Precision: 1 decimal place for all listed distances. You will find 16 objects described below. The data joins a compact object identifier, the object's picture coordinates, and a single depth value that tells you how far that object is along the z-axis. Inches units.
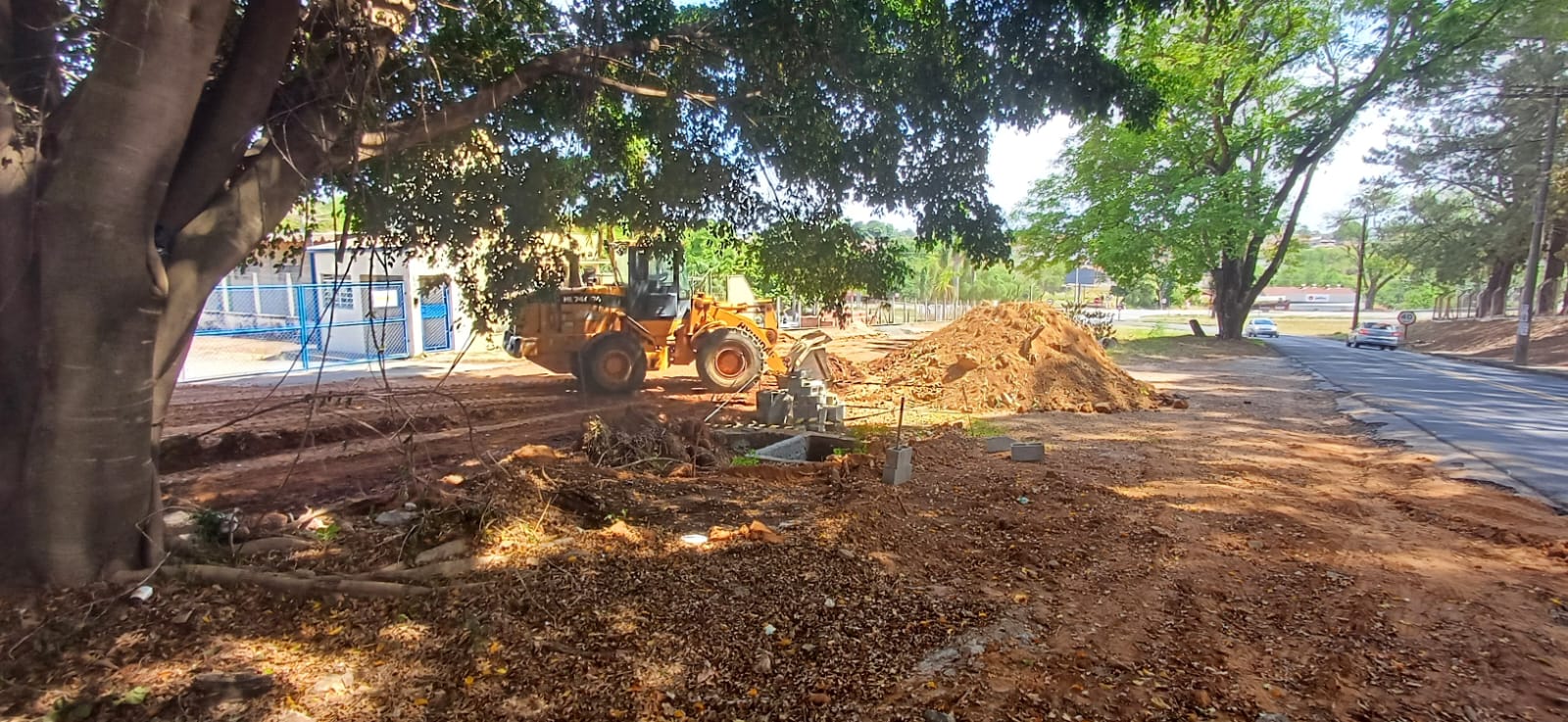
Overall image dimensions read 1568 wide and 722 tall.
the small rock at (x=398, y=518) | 195.0
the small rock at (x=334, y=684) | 126.7
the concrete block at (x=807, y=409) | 393.7
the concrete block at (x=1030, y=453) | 324.5
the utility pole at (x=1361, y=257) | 1666.1
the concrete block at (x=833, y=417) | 393.9
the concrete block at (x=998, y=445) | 345.6
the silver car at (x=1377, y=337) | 1309.1
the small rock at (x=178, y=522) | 176.7
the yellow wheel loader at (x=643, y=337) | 512.4
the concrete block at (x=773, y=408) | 394.0
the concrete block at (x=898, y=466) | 268.5
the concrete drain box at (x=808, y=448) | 347.9
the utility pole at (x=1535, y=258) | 830.5
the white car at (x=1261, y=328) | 1515.7
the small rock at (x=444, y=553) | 173.8
